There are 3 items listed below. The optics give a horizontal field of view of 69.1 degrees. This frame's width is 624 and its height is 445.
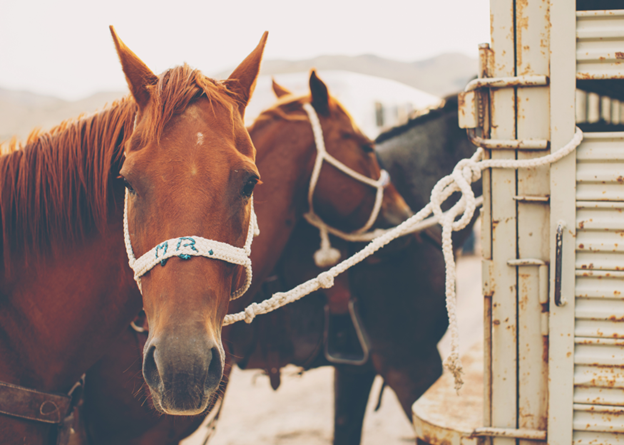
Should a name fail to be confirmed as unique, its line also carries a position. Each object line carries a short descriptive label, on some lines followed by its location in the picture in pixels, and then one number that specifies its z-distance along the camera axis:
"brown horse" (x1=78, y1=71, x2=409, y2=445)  1.74
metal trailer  1.26
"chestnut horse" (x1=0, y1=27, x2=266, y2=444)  1.19
